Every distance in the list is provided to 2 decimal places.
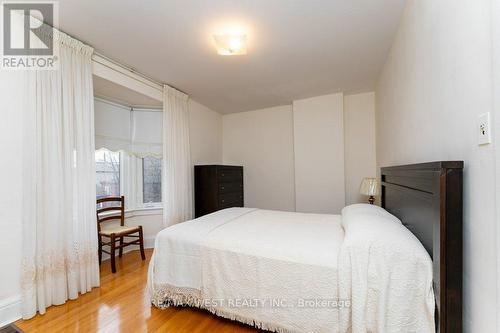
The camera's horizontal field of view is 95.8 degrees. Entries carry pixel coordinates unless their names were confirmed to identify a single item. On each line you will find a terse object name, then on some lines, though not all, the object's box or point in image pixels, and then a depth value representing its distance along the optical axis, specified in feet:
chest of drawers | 12.43
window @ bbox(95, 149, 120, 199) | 10.73
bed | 3.32
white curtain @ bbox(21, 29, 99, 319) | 6.14
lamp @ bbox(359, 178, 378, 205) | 10.16
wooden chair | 9.05
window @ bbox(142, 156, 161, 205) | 12.40
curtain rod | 8.23
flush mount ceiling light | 6.94
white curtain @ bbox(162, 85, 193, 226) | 10.85
